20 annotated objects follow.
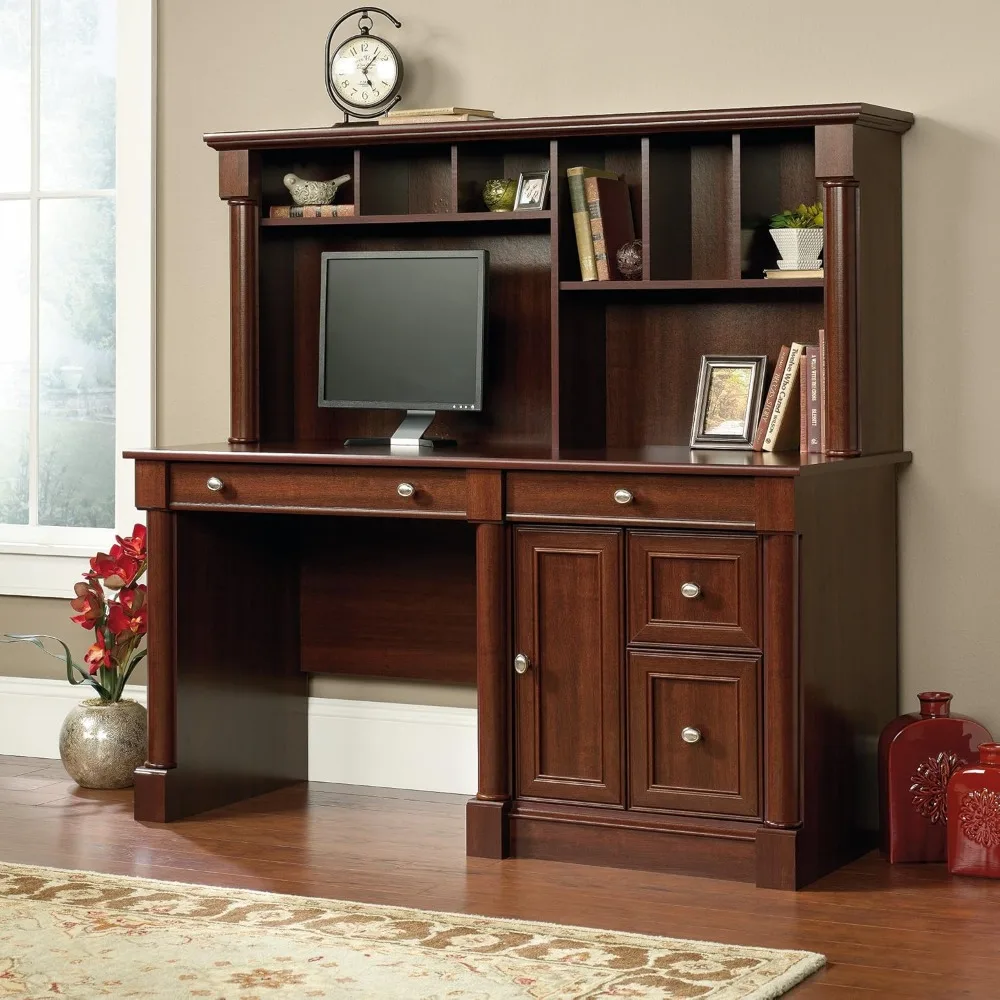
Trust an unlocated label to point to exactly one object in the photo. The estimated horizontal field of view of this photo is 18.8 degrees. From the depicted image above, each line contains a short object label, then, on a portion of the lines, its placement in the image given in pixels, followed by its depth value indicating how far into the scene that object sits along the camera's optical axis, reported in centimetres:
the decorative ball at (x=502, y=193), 689
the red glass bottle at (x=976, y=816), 596
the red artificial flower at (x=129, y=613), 727
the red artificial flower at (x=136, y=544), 735
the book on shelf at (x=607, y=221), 659
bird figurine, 716
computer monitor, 692
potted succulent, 638
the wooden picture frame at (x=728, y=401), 658
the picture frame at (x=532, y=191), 677
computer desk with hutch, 596
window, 791
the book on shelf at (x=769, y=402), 646
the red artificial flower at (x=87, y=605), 724
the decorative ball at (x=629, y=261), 660
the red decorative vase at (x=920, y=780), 619
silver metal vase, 734
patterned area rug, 482
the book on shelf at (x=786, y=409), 641
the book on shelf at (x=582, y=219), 660
